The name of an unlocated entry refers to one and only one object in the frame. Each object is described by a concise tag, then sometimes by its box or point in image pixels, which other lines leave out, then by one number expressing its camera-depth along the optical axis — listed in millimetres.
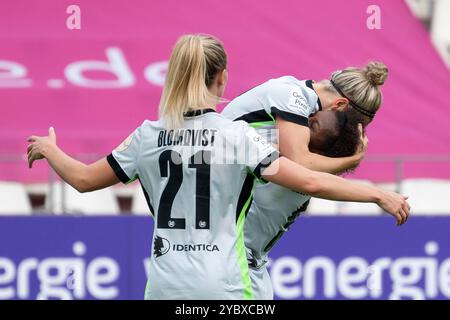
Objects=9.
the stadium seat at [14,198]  19000
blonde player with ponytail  8570
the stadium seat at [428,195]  19062
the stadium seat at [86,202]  18031
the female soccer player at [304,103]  9680
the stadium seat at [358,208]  18828
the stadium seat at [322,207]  18719
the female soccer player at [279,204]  10125
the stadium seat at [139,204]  18828
